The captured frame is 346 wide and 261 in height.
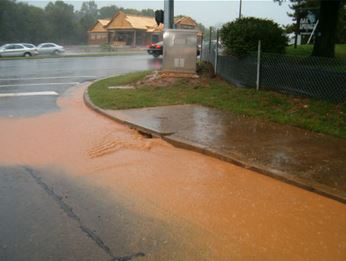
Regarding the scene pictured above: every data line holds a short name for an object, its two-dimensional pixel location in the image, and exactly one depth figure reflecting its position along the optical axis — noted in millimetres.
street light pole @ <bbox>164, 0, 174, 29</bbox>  14771
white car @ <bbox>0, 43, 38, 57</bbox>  38844
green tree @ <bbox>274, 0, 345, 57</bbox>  13234
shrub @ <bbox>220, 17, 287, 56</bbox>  12102
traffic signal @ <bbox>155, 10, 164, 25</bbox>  15524
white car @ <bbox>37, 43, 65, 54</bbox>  43625
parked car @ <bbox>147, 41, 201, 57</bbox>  34459
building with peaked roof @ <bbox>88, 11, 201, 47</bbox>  64688
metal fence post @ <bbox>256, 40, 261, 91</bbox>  11275
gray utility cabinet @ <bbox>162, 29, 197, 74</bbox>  14062
